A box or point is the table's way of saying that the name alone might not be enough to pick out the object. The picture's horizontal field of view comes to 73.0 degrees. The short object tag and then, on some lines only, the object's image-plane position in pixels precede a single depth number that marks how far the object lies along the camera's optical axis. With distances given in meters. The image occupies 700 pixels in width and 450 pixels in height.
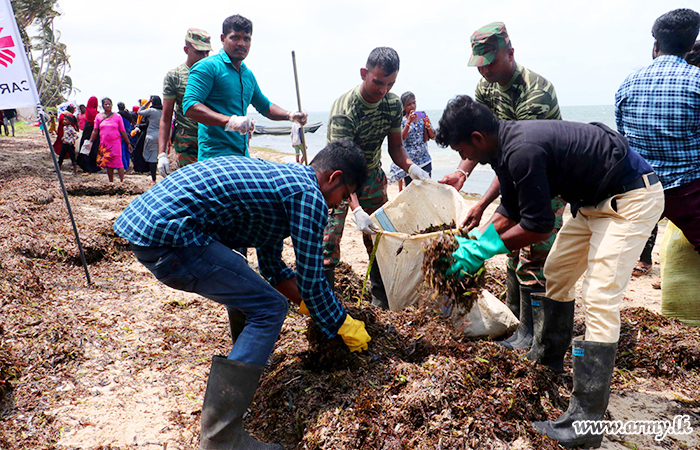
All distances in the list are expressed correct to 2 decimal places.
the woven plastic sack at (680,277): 3.28
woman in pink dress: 9.11
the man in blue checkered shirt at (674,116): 2.94
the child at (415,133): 7.00
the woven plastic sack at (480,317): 2.91
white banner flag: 3.67
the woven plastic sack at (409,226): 3.04
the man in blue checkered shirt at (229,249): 1.99
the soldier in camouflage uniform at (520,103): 3.07
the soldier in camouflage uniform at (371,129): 3.30
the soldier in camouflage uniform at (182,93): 4.23
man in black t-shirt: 2.17
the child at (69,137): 10.70
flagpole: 3.93
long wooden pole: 3.92
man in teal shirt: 3.14
